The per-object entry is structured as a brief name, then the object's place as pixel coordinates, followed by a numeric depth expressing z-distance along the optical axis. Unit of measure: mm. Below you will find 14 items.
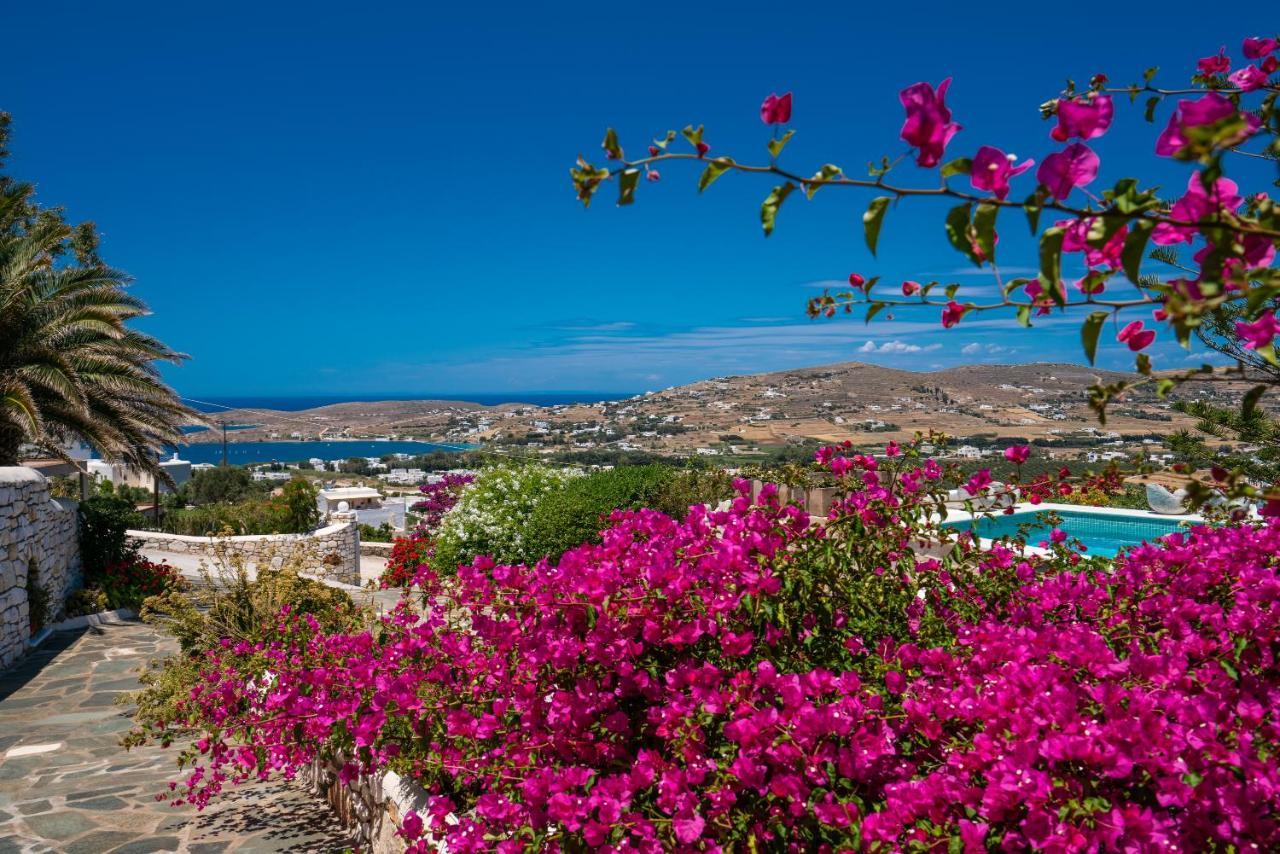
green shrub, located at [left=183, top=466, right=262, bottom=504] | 22734
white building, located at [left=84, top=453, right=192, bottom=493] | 22828
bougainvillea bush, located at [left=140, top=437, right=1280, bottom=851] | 1594
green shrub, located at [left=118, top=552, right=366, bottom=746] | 5098
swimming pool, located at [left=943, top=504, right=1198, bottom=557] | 10922
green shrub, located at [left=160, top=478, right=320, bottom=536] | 13820
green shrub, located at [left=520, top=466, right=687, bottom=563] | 9266
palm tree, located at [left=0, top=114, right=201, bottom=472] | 8867
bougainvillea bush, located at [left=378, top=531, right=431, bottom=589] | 11646
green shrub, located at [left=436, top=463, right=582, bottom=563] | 9625
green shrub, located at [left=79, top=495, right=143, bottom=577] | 10062
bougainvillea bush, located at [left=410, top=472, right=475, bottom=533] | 14133
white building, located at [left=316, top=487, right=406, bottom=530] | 20438
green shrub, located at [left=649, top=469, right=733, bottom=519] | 10852
